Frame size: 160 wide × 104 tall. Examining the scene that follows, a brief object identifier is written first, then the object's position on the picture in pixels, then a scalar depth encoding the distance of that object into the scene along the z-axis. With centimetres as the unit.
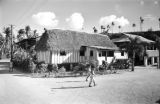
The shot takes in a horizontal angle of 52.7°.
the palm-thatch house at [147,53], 3518
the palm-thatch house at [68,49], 2441
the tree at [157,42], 2862
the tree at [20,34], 7385
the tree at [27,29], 7612
